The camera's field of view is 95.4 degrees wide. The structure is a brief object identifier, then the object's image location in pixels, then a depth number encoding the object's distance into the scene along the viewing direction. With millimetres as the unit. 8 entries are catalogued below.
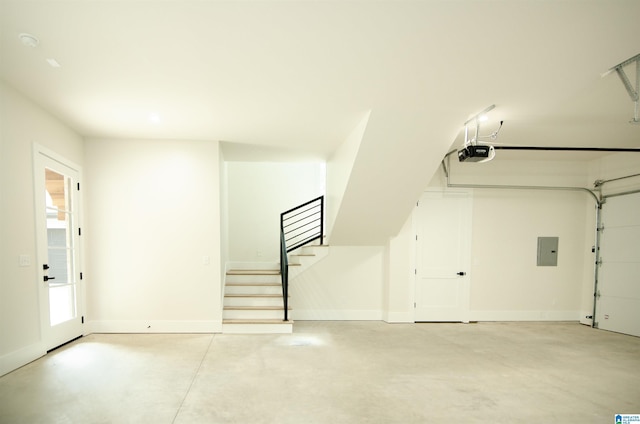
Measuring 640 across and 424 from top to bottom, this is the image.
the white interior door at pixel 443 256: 5305
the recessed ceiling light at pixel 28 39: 2058
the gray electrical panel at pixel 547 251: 5504
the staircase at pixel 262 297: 4406
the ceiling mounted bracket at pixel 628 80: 2292
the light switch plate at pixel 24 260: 3020
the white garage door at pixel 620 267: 4781
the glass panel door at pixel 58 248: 3324
